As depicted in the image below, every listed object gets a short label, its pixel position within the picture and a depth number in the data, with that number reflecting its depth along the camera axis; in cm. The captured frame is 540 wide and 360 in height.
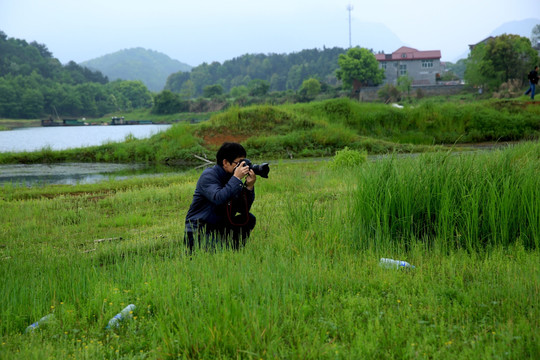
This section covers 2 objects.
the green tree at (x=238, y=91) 12770
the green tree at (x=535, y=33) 9988
